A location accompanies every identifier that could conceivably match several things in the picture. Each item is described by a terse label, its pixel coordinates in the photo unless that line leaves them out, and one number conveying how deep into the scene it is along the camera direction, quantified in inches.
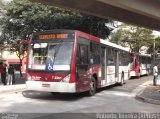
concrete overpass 273.0
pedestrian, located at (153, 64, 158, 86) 507.1
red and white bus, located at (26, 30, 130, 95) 295.6
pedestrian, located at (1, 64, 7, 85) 472.5
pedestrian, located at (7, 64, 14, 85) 468.9
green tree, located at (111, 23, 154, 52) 1096.8
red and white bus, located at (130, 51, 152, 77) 711.2
